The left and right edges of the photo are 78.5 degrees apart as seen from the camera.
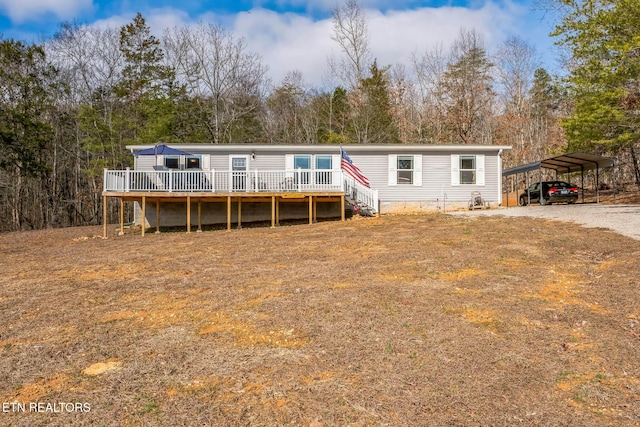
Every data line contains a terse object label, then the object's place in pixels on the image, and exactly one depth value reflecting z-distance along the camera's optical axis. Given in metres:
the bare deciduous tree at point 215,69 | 27.91
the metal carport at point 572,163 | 15.51
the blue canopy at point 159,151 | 13.95
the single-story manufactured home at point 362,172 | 15.98
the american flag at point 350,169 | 14.23
